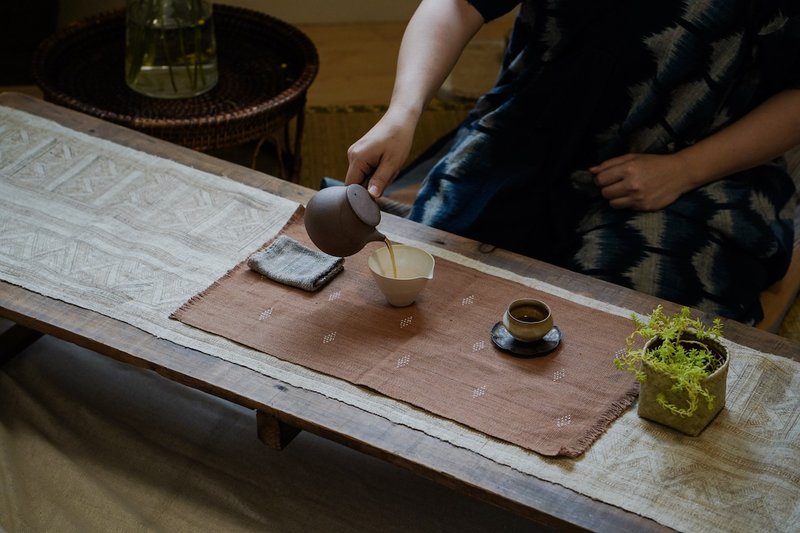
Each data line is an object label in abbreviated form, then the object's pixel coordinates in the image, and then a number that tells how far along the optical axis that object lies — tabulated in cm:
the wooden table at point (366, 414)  248
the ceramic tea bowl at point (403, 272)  275
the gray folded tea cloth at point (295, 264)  282
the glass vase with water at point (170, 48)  364
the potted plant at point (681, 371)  254
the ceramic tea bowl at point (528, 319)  268
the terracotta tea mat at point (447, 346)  260
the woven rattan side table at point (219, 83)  355
